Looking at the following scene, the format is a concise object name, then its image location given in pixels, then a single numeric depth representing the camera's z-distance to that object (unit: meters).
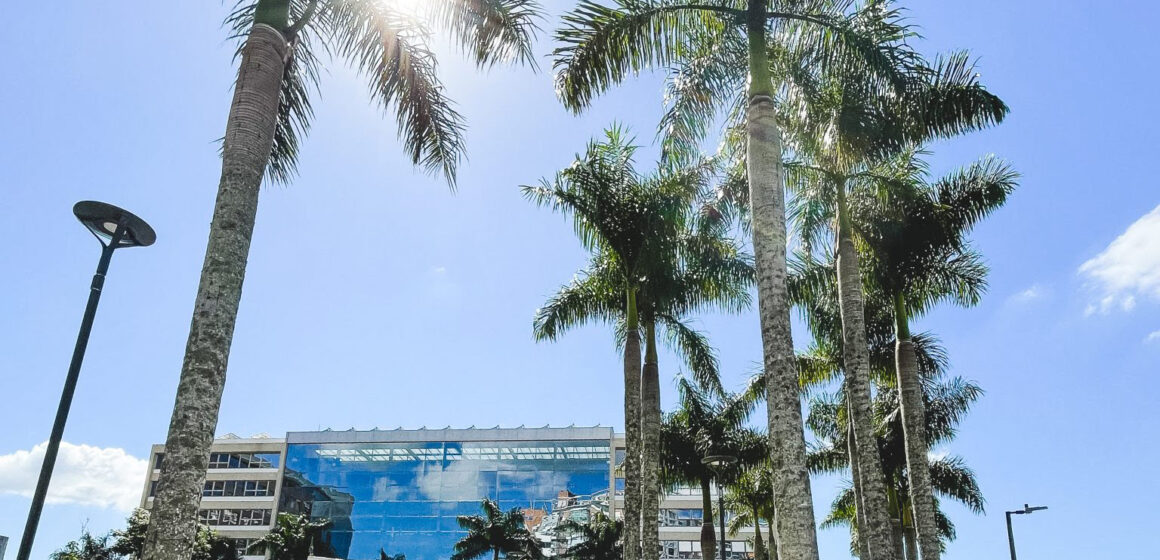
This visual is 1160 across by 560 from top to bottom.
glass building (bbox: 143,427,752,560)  74.12
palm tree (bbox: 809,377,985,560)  29.05
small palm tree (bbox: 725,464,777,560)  38.28
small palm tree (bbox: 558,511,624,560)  47.50
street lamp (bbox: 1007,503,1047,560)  32.09
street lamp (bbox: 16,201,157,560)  8.39
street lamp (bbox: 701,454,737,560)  24.48
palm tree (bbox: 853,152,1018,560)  19.20
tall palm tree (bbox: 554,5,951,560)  10.04
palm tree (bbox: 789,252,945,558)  22.36
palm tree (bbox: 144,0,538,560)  7.42
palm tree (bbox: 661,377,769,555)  31.27
